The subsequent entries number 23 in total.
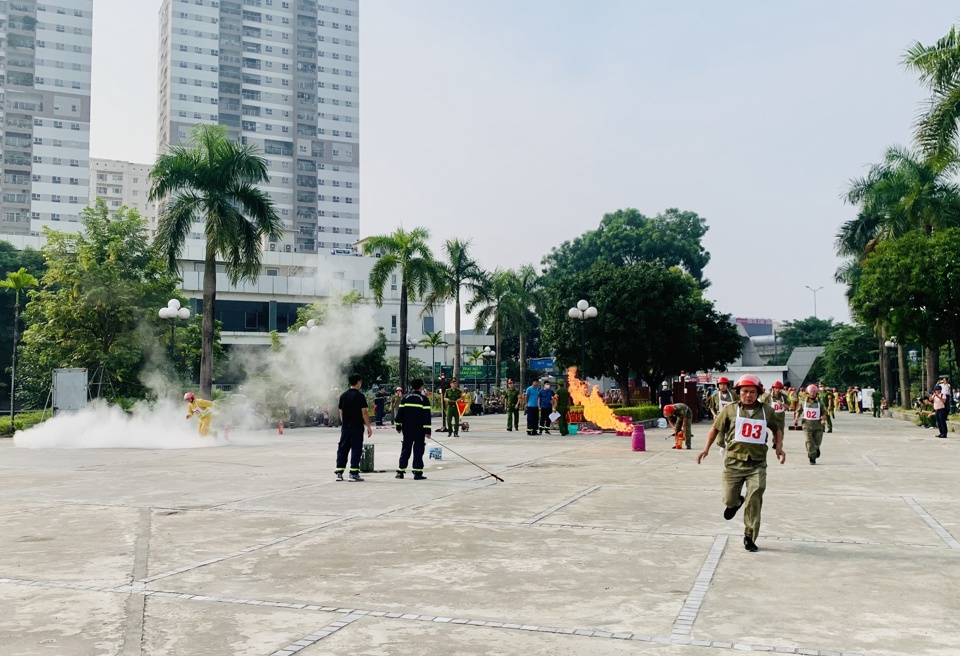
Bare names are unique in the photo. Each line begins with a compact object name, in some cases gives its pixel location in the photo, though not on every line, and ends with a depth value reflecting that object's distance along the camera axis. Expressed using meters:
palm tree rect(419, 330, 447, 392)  69.20
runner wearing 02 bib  15.69
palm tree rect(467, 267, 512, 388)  55.00
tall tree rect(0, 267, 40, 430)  33.47
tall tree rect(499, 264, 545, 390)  56.19
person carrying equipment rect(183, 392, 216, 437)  22.14
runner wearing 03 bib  7.54
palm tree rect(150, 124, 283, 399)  27.34
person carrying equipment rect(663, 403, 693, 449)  20.00
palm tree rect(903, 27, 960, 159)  21.95
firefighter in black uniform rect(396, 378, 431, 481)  13.07
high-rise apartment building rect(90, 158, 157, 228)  140.88
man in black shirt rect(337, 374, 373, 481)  12.97
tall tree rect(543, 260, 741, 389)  39.88
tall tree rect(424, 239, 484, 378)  46.16
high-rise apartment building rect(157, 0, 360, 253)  115.25
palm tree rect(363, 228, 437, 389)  35.62
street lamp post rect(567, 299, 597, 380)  28.88
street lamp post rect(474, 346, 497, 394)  75.12
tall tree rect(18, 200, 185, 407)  29.28
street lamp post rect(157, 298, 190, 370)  27.23
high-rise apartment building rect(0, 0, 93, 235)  107.38
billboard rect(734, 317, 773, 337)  161.62
